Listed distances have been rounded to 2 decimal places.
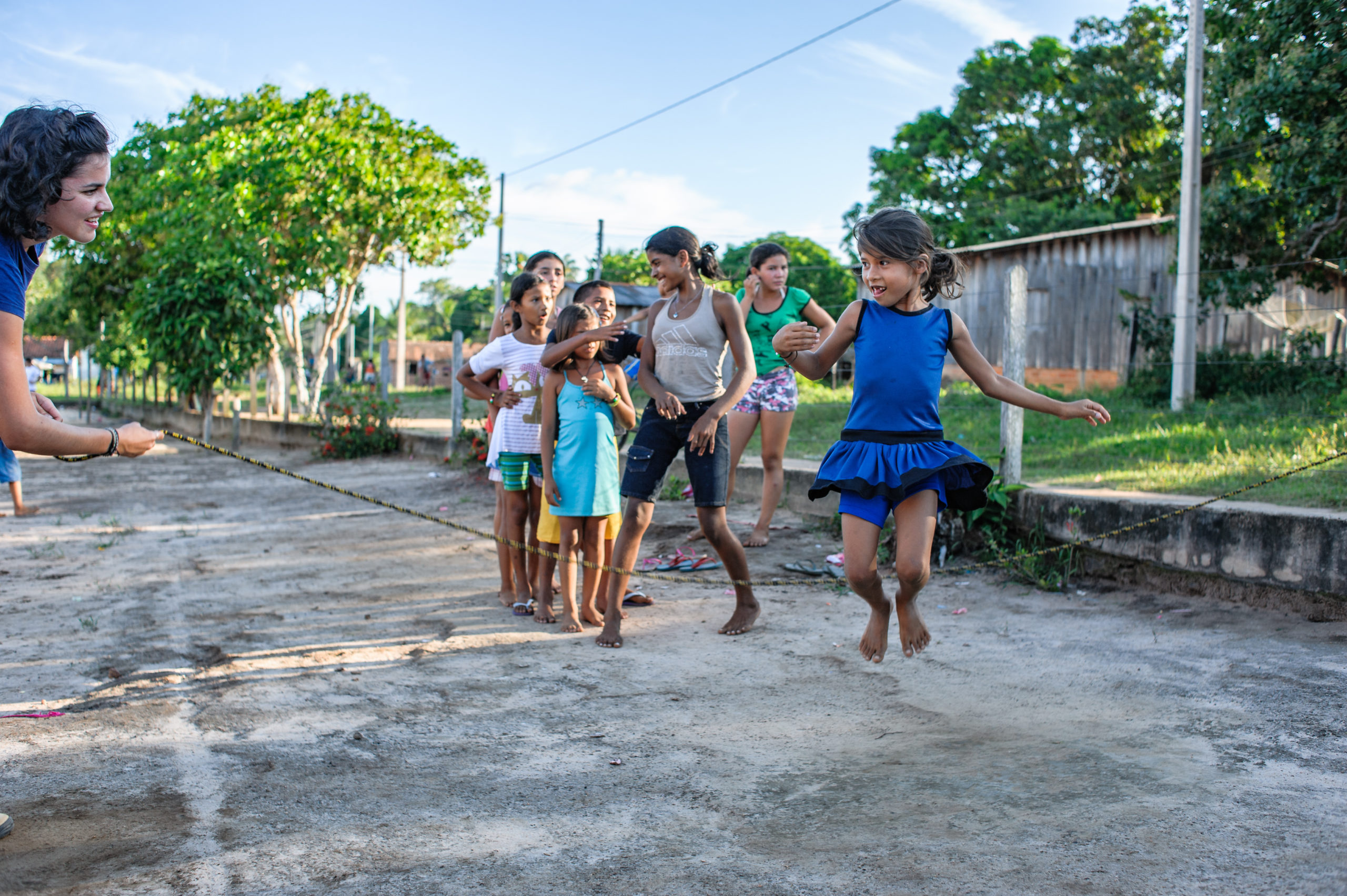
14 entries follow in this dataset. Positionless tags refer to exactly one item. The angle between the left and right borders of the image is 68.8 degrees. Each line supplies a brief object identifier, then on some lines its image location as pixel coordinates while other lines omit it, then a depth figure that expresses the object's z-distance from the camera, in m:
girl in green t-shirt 6.50
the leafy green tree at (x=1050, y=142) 29.58
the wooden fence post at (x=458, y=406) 12.42
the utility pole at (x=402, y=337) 31.09
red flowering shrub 14.26
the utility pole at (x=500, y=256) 30.89
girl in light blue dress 5.02
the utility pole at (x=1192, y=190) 12.10
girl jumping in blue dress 3.66
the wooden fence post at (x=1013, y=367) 6.27
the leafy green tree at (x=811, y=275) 45.62
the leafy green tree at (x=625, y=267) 52.50
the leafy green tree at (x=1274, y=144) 8.65
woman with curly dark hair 2.52
